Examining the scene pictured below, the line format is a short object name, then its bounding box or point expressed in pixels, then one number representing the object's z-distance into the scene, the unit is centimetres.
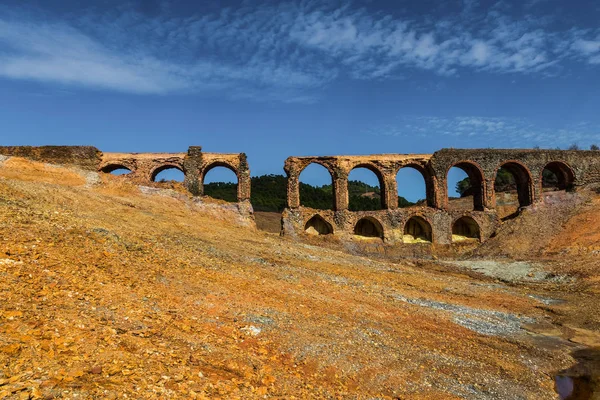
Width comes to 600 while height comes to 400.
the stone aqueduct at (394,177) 2777
